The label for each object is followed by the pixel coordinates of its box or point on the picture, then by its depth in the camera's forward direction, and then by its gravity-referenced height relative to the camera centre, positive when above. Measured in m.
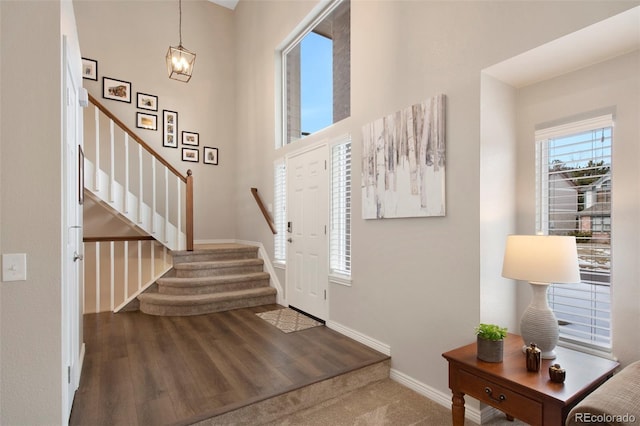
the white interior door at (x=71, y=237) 1.77 -0.17
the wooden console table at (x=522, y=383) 1.51 -0.82
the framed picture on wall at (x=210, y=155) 6.13 +0.97
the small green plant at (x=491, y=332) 1.83 -0.65
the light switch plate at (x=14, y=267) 1.57 -0.26
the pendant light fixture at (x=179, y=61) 3.71 +1.62
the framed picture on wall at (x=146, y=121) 5.54 +1.44
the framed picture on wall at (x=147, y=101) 5.54 +1.75
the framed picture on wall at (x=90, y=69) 5.14 +2.11
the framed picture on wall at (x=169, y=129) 5.75 +1.36
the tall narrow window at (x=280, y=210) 4.71 +0.00
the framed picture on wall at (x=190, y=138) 5.93 +1.24
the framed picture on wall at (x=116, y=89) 5.28 +1.86
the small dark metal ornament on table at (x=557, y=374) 1.59 -0.76
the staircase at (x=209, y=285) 4.21 -0.98
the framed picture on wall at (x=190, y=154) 5.93 +0.96
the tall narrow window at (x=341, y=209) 3.53 +0.01
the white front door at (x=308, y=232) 3.82 -0.25
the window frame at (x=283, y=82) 4.52 +1.81
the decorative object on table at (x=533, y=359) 1.71 -0.74
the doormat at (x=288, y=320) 3.70 -1.25
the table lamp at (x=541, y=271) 1.74 -0.31
